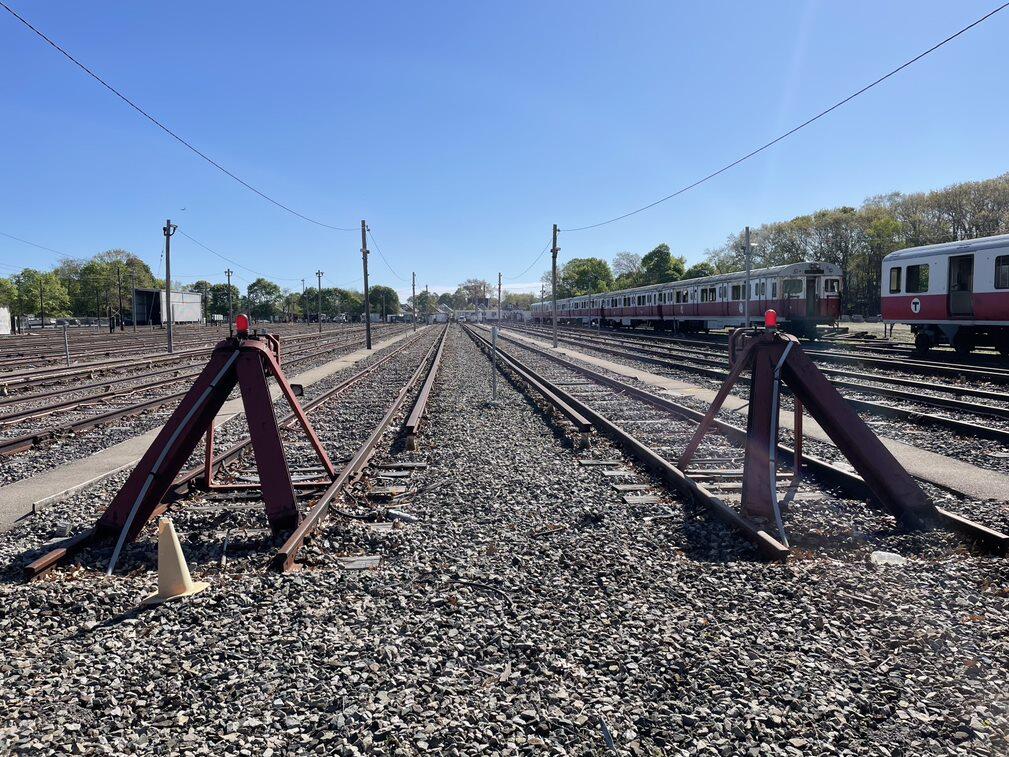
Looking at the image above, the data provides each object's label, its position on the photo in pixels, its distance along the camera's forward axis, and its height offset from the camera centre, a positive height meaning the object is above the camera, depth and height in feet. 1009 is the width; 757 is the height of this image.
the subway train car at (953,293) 64.23 +3.20
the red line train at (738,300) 98.63 +4.44
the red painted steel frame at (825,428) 19.93 -3.43
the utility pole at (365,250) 123.34 +14.61
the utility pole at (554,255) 124.57 +13.31
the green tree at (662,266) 366.84 +33.00
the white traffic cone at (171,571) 15.17 -5.51
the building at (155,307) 295.28 +9.93
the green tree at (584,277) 483.92 +36.76
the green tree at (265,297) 519.19 +24.85
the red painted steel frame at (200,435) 18.86 -3.30
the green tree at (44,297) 323.98 +16.20
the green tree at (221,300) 474.98 +20.70
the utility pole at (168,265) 103.41 +10.17
